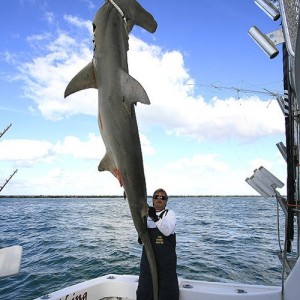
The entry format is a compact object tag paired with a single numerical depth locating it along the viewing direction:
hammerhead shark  2.11
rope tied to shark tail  2.14
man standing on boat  4.21
